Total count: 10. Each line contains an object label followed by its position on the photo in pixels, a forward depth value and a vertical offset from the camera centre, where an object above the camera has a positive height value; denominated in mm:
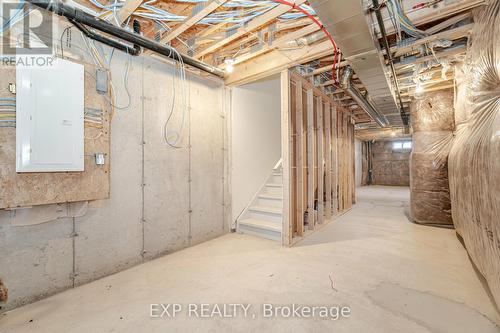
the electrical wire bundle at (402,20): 1931 +1356
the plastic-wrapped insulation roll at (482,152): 1485 +110
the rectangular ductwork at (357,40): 1629 +1157
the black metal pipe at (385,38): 1802 +1280
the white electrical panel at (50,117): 1685 +422
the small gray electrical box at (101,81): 2109 +843
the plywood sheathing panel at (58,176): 1656 -49
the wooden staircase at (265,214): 3281 -720
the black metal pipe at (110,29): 1620 +1214
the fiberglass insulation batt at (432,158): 3635 +154
